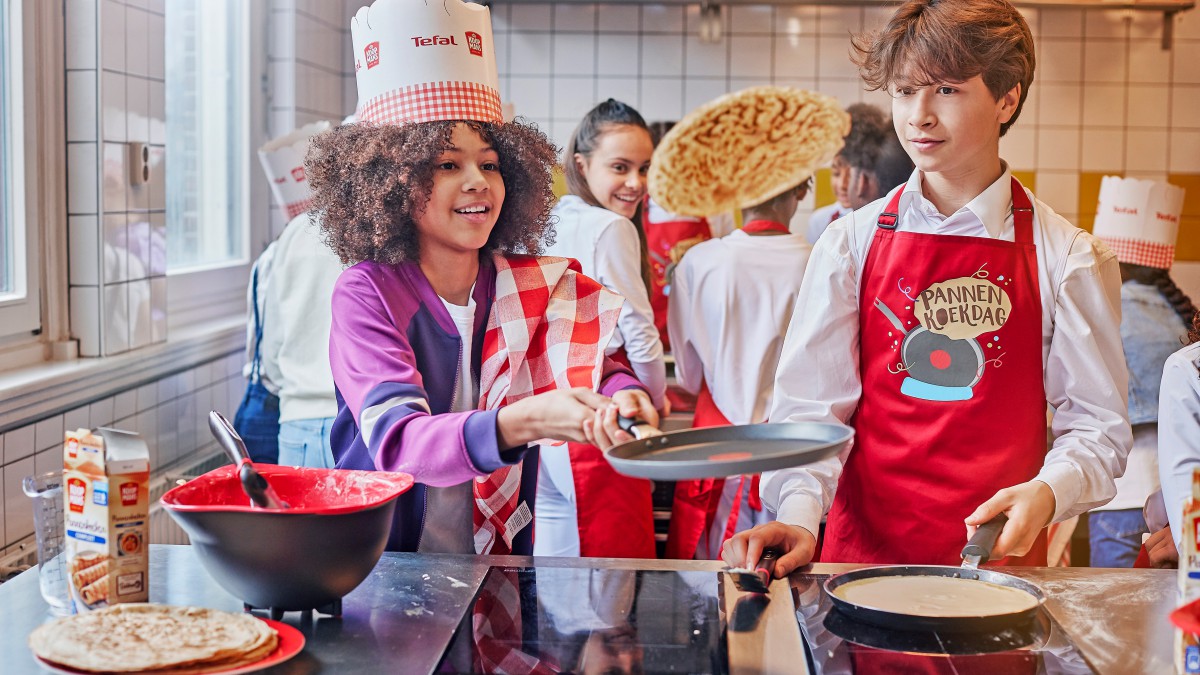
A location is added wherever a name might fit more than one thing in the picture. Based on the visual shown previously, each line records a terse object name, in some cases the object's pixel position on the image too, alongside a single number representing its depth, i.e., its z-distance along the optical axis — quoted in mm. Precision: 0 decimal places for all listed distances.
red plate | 1020
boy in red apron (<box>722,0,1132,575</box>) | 1584
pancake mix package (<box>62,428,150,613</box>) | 1160
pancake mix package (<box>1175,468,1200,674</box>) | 997
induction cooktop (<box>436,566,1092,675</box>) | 1092
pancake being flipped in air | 2752
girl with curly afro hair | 1500
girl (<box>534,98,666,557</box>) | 2643
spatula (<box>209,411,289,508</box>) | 1157
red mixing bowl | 1120
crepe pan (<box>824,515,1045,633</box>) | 1155
